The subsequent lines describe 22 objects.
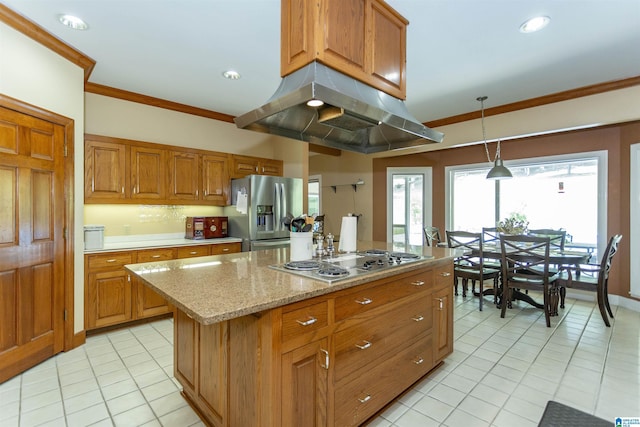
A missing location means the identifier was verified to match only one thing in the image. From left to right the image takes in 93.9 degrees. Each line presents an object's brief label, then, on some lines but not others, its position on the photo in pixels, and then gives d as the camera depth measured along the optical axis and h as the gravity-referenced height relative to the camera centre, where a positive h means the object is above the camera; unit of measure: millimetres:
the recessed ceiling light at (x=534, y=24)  2253 +1454
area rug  1207 -864
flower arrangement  3946 -204
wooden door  2266 -231
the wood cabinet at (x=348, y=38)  1664 +1065
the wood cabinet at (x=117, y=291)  3006 -833
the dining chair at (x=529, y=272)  3266 -704
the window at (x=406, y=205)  5895 +138
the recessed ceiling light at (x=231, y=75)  3141 +1472
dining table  3180 -506
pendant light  3824 +523
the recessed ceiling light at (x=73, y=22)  2254 +1469
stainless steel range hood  1575 +637
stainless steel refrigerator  3951 +44
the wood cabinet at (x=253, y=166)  4324 +701
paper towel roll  2486 -200
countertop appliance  3980 -202
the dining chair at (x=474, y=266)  3805 -744
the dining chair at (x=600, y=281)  3236 -788
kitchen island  1297 -678
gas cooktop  1642 -339
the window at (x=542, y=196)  4230 +261
